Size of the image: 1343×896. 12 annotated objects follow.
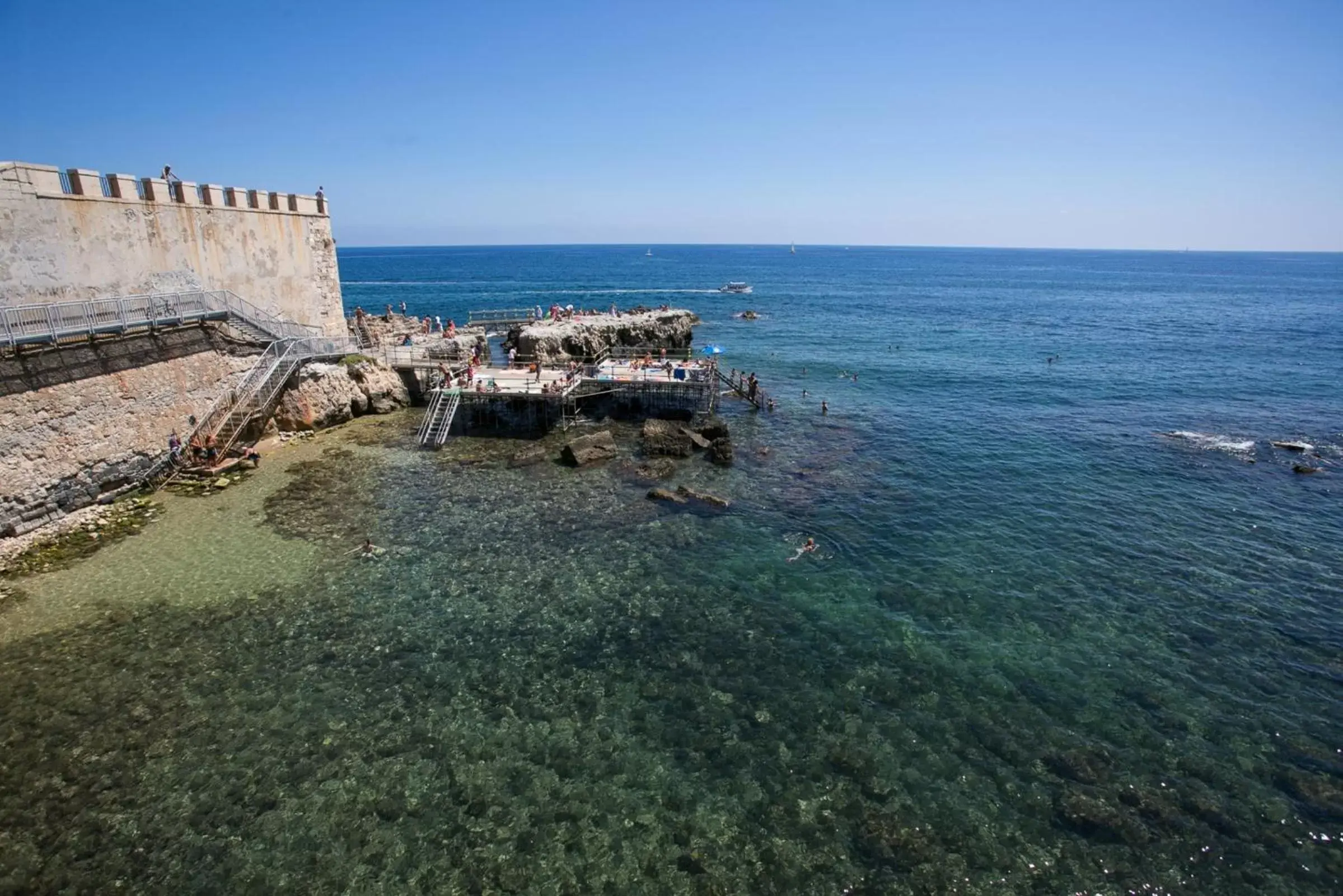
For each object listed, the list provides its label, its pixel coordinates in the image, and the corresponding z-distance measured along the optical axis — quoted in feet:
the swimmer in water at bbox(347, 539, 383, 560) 70.59
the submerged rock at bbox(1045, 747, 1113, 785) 44.11
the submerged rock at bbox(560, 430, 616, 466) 100.94
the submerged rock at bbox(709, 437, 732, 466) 102.89
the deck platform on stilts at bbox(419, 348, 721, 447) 115.34
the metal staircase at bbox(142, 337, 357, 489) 86.63
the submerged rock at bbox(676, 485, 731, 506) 86.28
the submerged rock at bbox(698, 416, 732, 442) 112.27
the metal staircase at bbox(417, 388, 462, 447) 108.17
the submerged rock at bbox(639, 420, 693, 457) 105.19
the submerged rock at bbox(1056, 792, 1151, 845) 39.93
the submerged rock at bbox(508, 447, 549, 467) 101.14
